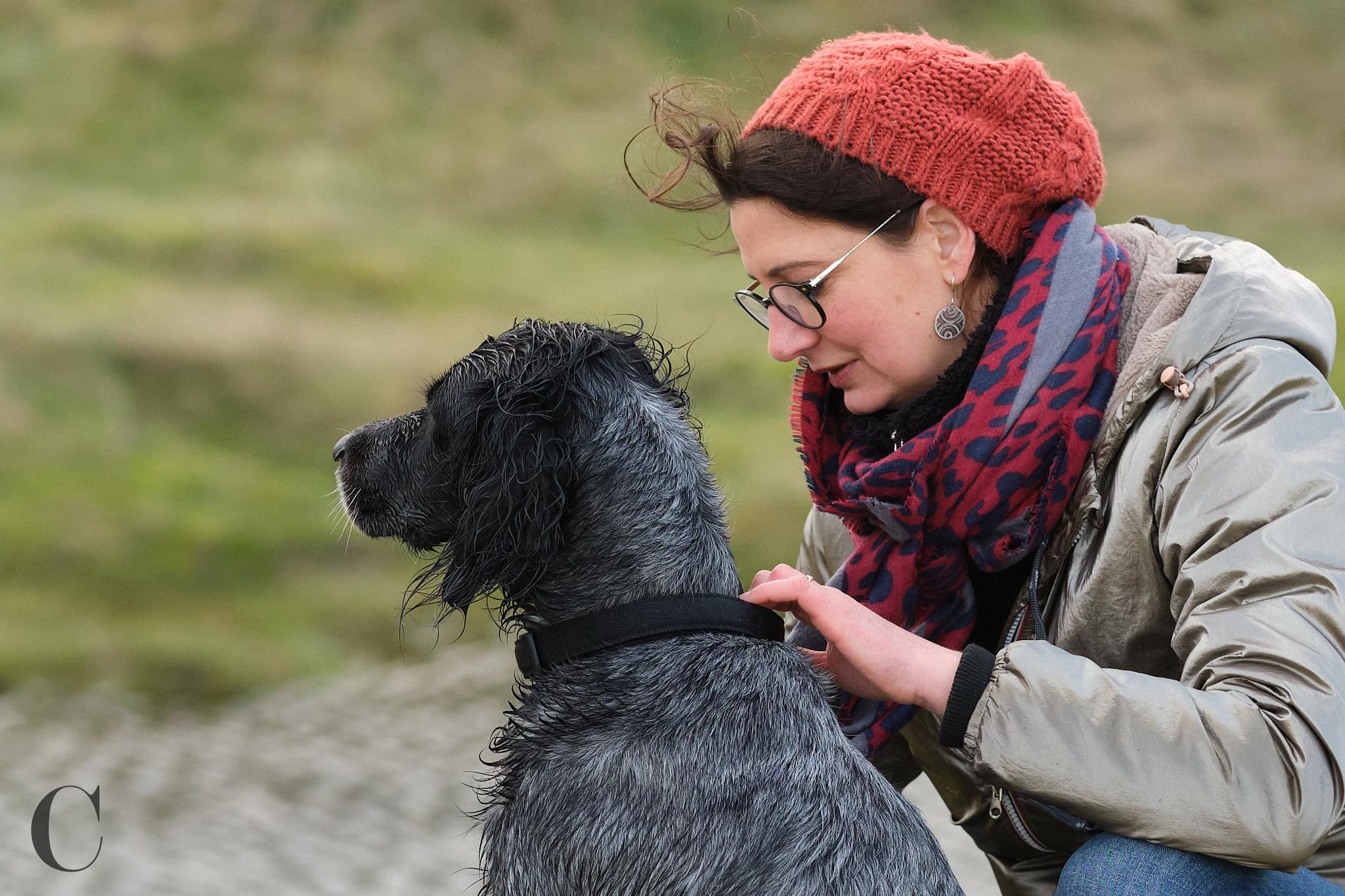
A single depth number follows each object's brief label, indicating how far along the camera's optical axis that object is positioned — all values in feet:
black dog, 14.14
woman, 13.50
